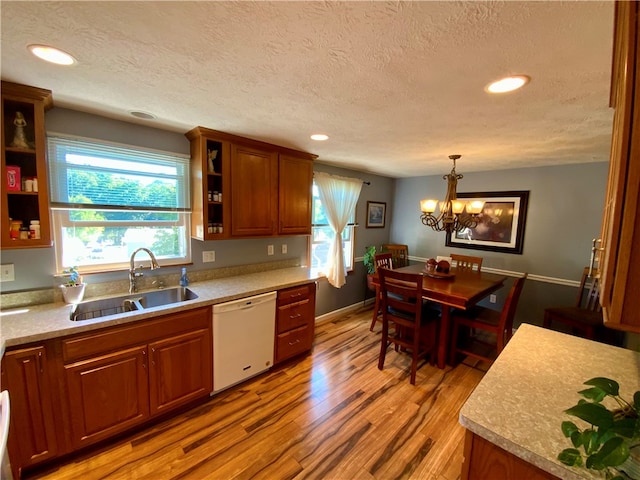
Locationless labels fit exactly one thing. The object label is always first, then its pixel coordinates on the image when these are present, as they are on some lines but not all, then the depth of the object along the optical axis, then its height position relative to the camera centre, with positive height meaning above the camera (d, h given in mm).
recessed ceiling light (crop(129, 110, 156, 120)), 1868 +714
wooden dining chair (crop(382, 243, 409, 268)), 4434 -529
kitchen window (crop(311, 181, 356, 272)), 3627 -265
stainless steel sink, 1912 -696
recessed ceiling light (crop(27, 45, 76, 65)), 1118 +685
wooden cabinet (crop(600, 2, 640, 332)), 584 +55
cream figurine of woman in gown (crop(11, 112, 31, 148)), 1590 +470
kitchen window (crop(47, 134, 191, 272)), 1896 +78
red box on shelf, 1553 +183
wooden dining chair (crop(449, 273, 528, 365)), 2492 -973
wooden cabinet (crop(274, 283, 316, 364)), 2574 -1042
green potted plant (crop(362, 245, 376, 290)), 4129 -611
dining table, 2496 -663
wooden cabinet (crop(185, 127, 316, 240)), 2316 +298
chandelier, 2780 +162
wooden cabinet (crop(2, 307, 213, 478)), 1455 -1070
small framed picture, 4321 +125
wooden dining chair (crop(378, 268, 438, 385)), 2438 -954
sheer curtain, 3520 +115
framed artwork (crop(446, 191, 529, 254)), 3545 +26
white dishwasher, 2154 -1049
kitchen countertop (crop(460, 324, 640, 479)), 808 -649
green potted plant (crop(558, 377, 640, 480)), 618 -502
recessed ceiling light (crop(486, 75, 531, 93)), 1239 +690
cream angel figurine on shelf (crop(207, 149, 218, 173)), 2346 +514
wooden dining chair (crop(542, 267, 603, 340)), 2627 -915
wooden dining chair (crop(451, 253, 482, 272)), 3607 -514
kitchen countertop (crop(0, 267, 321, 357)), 1445 -658
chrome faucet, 2068 -434
